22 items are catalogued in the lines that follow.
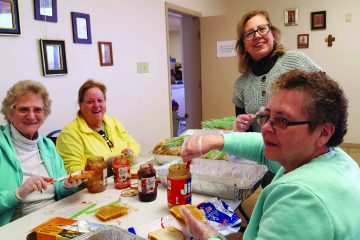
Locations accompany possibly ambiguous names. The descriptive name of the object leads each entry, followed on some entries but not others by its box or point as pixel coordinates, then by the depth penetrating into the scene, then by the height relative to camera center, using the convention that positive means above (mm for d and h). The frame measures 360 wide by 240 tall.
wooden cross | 4559 +542
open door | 4828 +166
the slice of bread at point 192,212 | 1031 -437
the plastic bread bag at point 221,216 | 1057 -474
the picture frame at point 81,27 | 2502 +485
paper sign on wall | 4508 +472
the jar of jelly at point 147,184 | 1306 -416
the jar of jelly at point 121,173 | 1483 -414
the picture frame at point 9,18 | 1979 +464
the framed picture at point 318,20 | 4555 +832
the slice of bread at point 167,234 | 1003 -486
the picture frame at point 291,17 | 4715 +927
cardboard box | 998 -464
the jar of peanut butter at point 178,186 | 1197 -392
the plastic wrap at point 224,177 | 1294 -419
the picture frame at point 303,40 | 4707 +566
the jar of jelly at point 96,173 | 1441 -401
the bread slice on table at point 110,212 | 1189 -487
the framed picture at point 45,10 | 2197 +561
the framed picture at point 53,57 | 2264 +234
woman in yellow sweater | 1887 -308
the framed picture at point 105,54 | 2790 +291
